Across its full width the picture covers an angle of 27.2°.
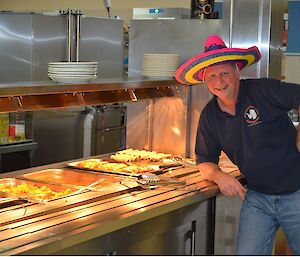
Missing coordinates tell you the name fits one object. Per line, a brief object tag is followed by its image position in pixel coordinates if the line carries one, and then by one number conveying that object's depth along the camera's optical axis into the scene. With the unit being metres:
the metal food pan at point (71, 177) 3.24
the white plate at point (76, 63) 2.76
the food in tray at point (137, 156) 3.78
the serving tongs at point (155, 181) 3.19
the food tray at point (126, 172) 3.40
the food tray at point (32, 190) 2.82
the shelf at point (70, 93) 2.56
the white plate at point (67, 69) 2.77
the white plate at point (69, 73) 2.77
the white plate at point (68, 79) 2.78
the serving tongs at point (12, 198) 2.72
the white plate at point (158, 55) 3.64
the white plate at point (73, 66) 2.76
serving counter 2.29
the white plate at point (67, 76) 2.78
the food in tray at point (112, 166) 3.47
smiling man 2.96
